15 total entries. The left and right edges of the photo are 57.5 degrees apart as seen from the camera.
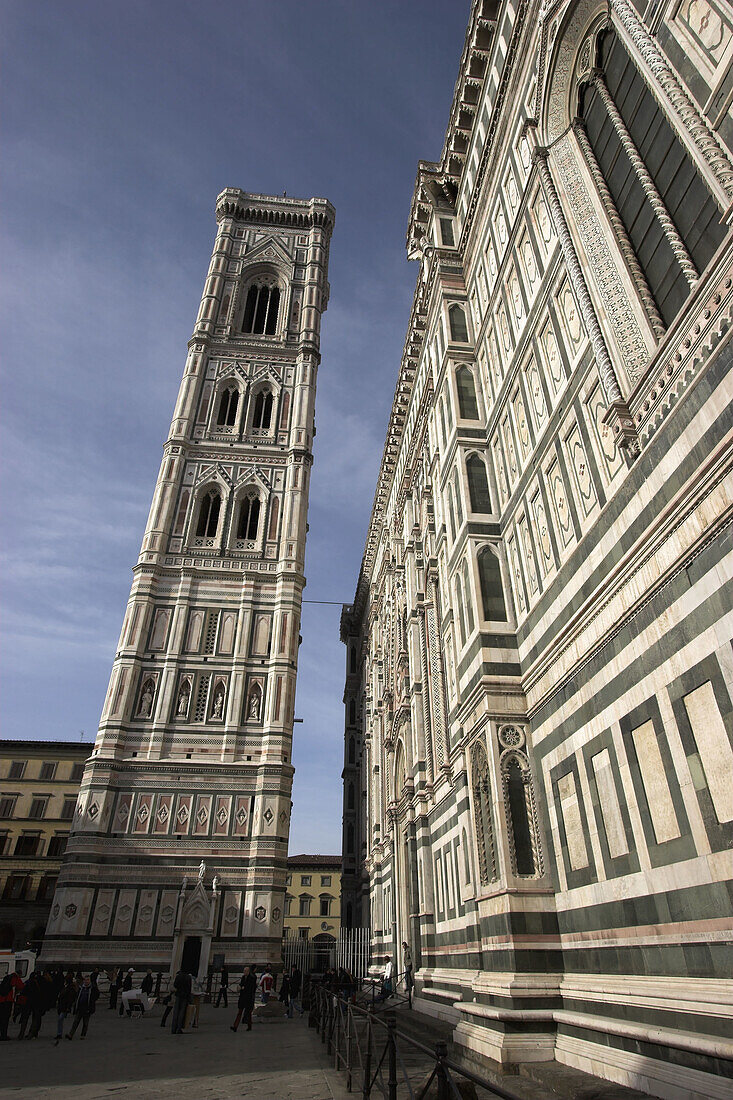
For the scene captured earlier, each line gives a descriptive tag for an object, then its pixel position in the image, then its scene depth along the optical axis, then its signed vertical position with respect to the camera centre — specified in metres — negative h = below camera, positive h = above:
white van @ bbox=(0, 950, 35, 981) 20.66 +0.65
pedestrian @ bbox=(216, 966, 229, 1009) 20.56 -0.02
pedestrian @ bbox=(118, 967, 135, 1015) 20.74 +0.12
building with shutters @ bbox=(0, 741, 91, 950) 37.50 +8.22
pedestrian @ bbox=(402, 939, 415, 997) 15.02 +0.43
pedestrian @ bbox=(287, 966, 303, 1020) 18.88 -0.11
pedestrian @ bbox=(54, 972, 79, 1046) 12.93 -0.21
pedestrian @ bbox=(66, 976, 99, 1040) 12.80 -0.31
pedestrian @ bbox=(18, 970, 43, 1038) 13.18 -0.31
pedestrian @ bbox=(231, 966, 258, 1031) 13.82 -0.21
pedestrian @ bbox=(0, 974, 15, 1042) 12.56 -0.28
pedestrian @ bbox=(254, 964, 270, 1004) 17.70 +0.01
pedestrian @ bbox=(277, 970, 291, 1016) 18.81 -0.18
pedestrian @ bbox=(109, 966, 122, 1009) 19.69 -0.05
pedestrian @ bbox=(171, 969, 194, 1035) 12.89 -0.22
